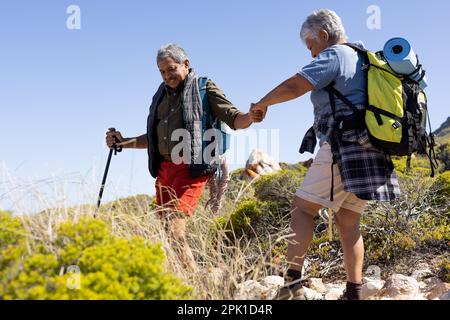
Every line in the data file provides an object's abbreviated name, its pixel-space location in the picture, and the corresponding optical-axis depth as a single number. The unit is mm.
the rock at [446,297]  3928
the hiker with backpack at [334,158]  3605
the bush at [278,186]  8883
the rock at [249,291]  2964
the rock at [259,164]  16094
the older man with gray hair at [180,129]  4375
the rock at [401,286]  4602
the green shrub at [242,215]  7668
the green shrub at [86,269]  2197
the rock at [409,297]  4367
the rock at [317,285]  5192
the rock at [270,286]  3493
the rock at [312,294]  4357
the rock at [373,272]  5781
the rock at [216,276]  3271
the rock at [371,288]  4781
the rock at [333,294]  4523
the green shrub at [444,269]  5259
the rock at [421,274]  5523
